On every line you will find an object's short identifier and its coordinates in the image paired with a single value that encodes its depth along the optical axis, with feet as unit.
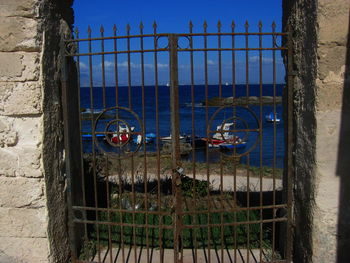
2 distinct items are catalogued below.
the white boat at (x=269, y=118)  80.60
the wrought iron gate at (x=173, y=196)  11.34
